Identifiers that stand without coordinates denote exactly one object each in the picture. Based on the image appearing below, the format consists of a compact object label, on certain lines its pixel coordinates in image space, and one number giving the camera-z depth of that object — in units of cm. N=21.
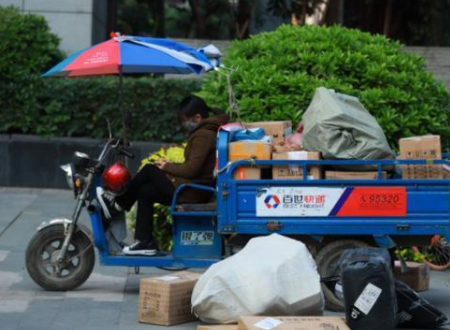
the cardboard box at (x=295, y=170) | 1507
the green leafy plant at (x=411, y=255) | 1941
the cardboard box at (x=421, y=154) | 1509
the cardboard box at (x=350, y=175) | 1502
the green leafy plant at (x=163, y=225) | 1883
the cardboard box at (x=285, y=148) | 1556
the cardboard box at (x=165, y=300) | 1409
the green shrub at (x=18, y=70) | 2675
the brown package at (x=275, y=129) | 1644
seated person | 1591
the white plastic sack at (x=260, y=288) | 1306
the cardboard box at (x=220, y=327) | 1285
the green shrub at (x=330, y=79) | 1955
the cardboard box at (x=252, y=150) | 1509
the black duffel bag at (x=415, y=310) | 1408
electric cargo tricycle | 1492
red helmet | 1588
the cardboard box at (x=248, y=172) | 1510
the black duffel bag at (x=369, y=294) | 1327
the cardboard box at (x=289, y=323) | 1234
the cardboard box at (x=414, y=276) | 1683
